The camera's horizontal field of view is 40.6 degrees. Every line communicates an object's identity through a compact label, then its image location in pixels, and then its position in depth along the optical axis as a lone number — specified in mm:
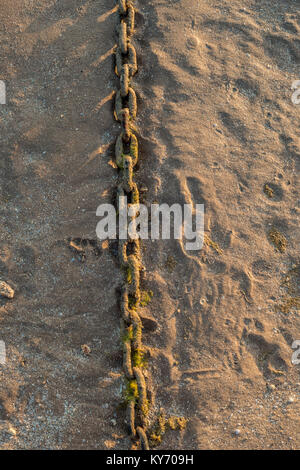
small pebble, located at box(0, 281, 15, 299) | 2766
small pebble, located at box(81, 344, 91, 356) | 2737
